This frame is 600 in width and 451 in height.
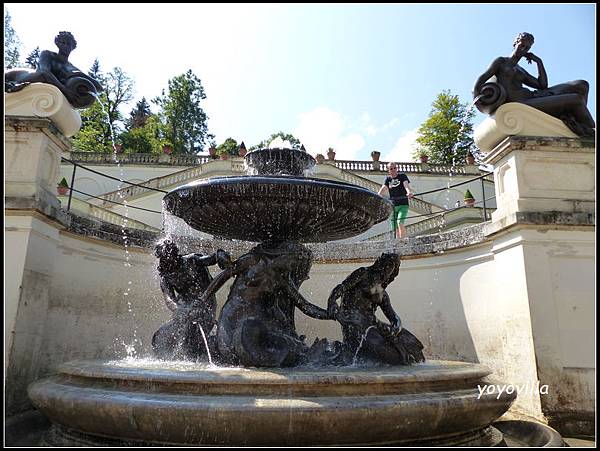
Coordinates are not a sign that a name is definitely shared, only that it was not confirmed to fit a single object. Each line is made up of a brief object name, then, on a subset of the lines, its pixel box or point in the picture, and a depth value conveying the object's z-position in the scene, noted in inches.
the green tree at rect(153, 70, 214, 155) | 1598.2
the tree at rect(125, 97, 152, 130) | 2001.2
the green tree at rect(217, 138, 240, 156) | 1579.7
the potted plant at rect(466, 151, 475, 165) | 1176.2
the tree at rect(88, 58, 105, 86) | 1761.8
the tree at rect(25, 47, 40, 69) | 1305.4
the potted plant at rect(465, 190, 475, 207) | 658.6
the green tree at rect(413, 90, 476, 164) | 1381.6
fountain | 119.6
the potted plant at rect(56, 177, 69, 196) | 620.5
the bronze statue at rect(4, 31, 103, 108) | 222.4
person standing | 355.9
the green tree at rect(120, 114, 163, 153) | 1478.8
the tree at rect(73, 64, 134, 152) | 1327.5
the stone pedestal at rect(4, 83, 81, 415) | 189.8
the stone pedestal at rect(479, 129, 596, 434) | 199.0
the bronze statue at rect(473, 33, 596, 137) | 237.8
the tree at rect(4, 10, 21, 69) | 948.6
